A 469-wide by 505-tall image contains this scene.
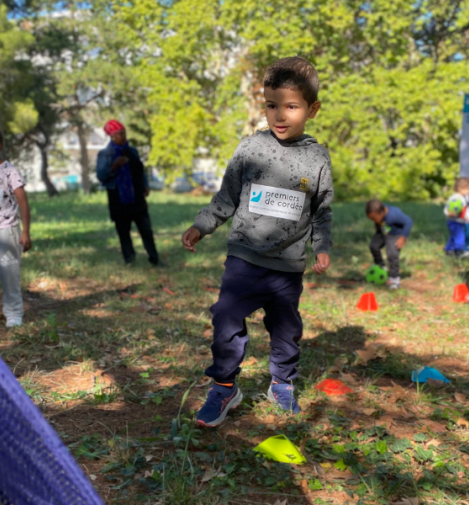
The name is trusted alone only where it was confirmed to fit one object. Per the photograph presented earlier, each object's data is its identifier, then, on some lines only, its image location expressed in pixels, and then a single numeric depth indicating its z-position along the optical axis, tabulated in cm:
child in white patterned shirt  480
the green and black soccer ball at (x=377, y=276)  751
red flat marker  375
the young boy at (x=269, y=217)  313
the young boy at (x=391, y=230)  732
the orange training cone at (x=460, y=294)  652
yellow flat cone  285
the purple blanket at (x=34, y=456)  125
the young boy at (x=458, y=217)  891
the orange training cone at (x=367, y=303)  612
